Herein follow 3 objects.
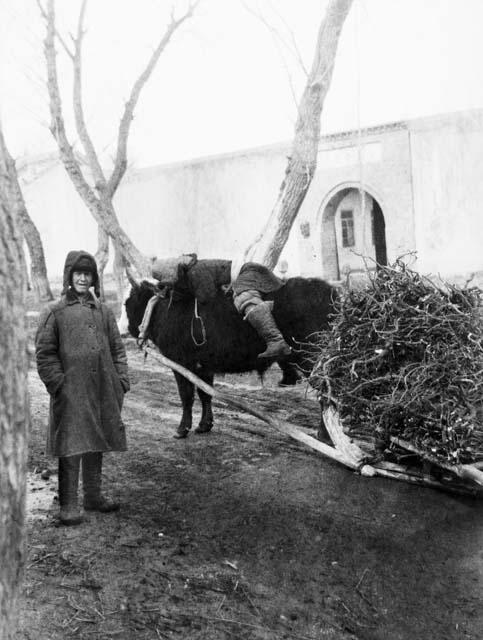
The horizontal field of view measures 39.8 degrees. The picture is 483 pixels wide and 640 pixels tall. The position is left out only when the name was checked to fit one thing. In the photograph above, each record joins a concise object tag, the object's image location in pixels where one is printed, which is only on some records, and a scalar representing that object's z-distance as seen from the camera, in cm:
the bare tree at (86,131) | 1123
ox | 588
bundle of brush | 407
